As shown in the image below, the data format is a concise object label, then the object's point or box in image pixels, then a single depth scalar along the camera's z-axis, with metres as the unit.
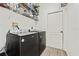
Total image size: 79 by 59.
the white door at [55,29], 1.84
